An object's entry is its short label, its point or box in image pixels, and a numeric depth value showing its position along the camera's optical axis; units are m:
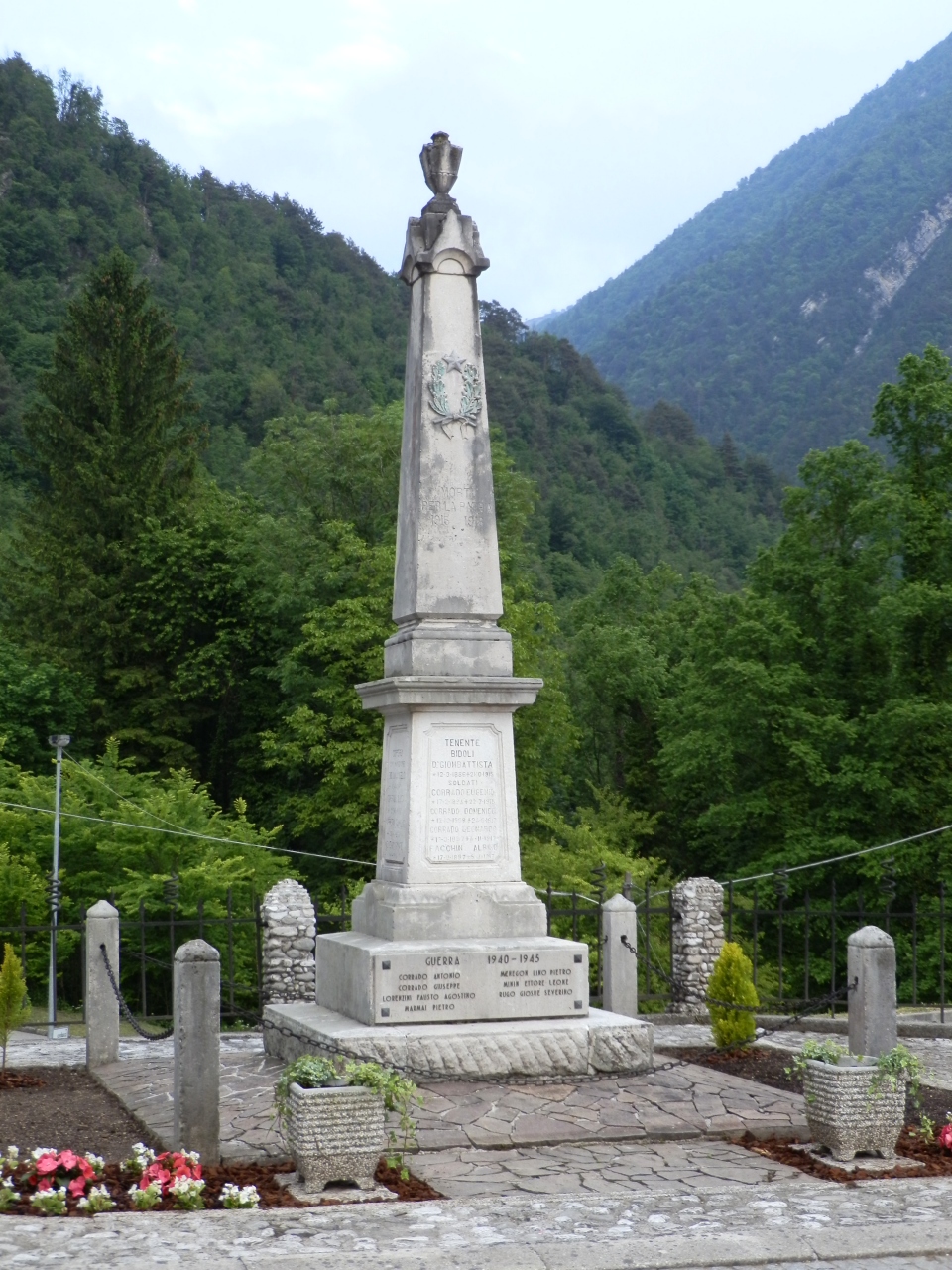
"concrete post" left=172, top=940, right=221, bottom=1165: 7.80
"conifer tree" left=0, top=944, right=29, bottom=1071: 10.80
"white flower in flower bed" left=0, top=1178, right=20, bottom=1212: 6.81
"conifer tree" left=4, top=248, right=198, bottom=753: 33.94
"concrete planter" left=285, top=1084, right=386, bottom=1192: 7.21
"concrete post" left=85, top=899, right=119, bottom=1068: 11.79
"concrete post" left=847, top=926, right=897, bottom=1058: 8.98
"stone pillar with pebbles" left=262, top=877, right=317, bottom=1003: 13.66
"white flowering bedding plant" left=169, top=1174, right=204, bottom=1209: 6.89
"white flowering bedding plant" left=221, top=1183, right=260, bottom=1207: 6.90
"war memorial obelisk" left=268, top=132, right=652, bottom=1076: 10.04
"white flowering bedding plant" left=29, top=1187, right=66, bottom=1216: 6.76
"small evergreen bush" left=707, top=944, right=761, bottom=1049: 11.39
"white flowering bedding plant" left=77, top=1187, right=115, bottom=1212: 6.77
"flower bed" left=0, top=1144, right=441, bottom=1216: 6.84
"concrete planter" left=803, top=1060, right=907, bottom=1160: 7.88
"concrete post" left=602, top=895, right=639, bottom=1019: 12.88
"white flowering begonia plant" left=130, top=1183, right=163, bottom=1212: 6.84
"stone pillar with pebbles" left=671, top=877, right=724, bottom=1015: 14.34
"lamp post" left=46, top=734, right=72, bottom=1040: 13.91
